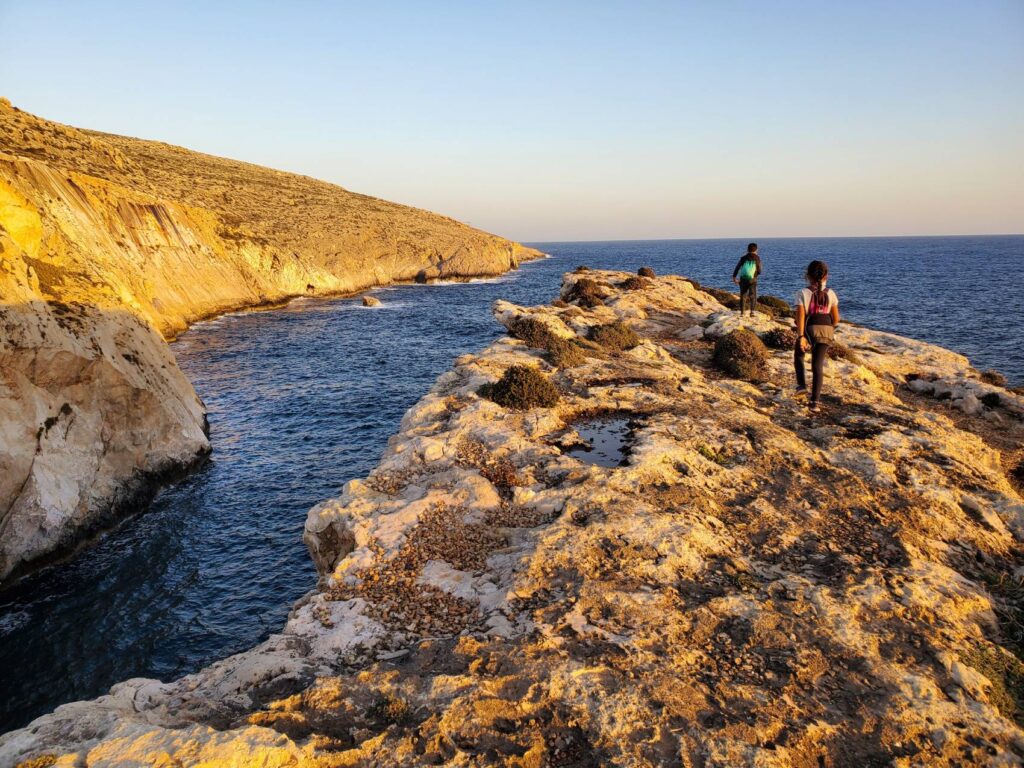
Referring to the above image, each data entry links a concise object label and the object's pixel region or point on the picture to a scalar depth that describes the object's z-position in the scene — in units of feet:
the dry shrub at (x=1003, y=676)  22.30
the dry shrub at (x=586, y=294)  115.24
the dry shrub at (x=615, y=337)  79.10
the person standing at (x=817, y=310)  42.32
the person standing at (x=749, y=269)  74.74
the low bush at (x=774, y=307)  107.04
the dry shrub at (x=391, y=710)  21.33
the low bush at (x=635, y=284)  128.98
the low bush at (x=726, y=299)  127.24
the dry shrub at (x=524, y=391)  54.44
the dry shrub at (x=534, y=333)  77.96
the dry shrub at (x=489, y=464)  40.81
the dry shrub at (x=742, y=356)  66.44
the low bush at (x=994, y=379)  70.54
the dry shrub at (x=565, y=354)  67.82
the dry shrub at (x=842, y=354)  70.74
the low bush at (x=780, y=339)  77.20
